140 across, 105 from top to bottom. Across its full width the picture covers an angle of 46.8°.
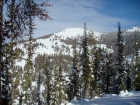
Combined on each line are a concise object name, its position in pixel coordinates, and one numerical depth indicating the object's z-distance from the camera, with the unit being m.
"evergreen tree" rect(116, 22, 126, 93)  32.97
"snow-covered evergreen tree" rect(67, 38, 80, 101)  37.00
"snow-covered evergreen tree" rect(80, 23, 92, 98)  31.73
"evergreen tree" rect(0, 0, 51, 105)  5.85
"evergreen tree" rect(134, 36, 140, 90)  43.03
